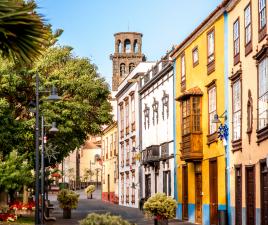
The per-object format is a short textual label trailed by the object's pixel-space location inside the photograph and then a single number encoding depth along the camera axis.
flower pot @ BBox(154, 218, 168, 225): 31.92
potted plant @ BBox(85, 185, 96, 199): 90.25
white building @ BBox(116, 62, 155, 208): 57.75
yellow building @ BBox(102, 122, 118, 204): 72.38
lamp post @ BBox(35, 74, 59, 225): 28.59
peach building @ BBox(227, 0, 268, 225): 26.11
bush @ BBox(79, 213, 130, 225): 15.76
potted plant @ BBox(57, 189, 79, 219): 43.19
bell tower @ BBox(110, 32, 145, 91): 114.56
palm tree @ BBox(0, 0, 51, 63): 14.65
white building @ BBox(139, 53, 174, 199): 44.34
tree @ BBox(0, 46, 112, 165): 42.38
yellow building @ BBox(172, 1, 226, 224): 33.19
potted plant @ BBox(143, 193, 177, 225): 31.64
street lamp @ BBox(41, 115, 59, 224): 34.66
